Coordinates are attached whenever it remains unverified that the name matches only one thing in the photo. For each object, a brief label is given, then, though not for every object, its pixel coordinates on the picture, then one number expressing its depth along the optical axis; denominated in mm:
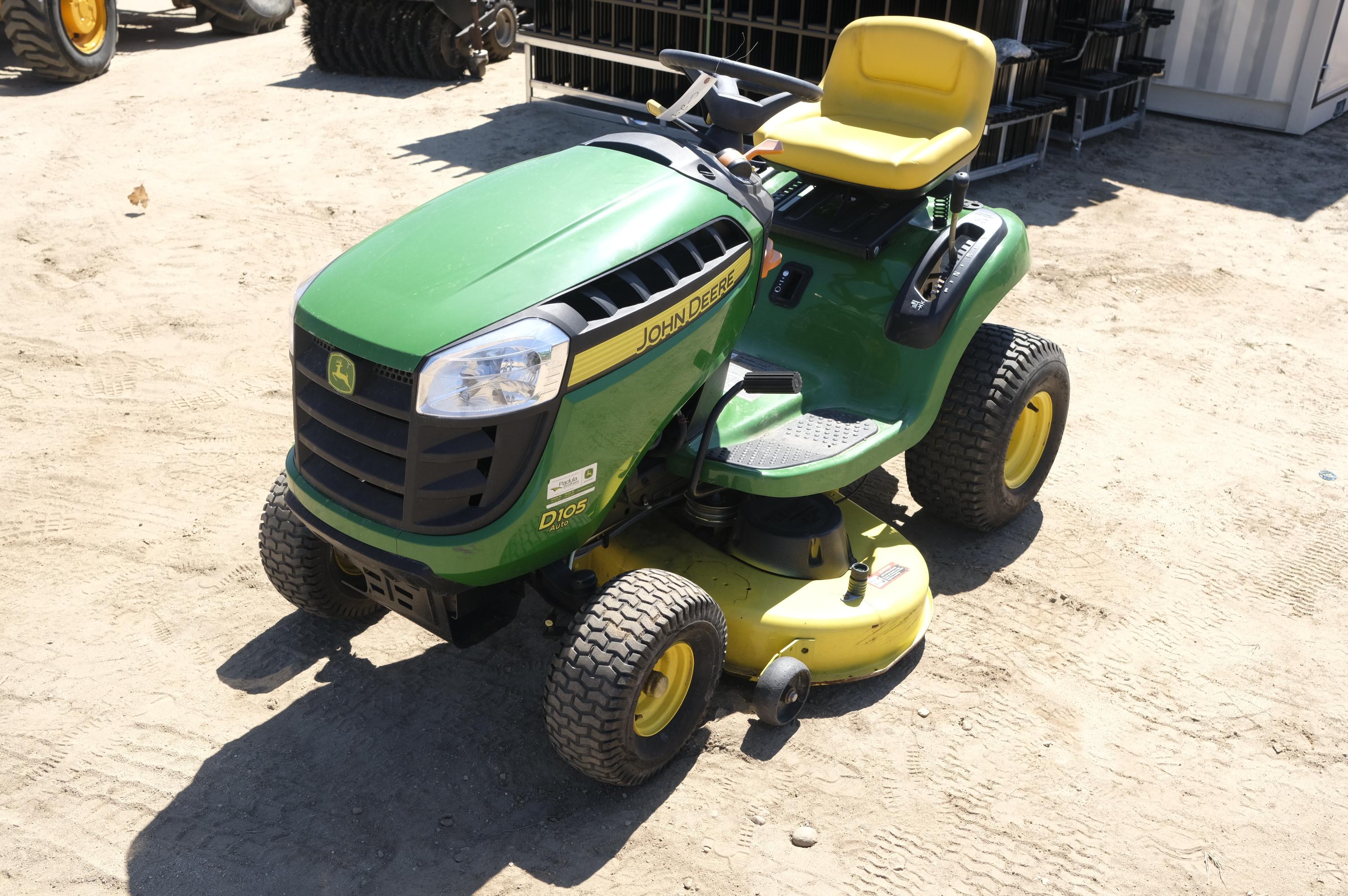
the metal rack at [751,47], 7914
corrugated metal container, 9188
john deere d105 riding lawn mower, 2795
